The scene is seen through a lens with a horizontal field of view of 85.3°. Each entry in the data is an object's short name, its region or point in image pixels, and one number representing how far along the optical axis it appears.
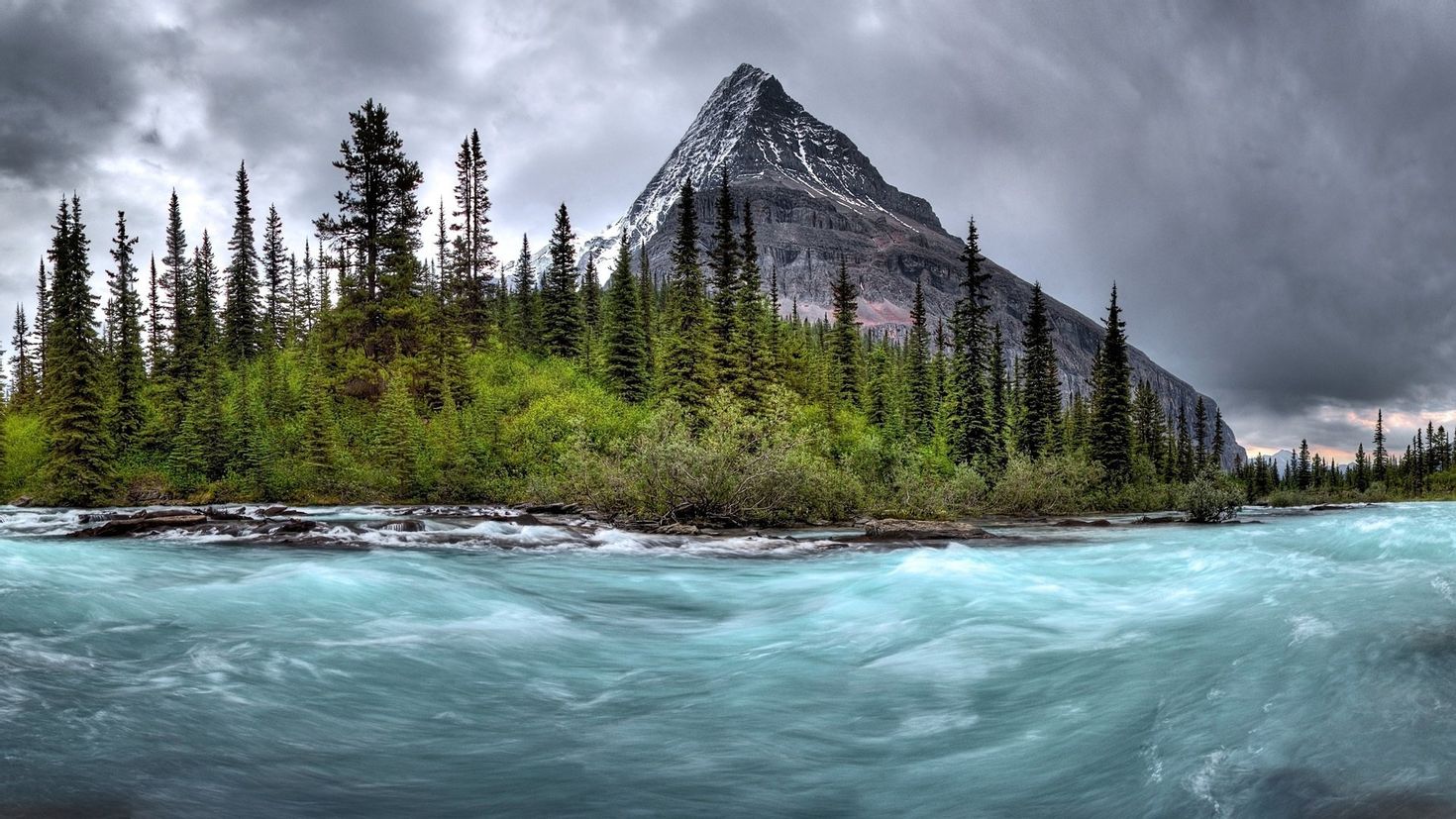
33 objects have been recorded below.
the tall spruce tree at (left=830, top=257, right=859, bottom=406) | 75.12
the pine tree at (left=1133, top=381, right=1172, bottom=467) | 90.04
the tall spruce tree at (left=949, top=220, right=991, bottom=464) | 59.38
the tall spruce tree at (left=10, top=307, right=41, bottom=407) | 72.56
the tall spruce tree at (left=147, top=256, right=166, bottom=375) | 71.56
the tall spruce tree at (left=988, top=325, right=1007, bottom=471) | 59.58
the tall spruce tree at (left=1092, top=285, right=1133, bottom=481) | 66.31
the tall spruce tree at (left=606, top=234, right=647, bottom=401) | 62.94
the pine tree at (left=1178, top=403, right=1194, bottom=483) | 92.00
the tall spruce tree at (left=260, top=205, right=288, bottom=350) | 85.81
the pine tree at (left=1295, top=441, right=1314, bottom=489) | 132.75
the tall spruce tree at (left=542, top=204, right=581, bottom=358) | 72.56
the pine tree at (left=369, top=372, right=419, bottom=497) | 47.34
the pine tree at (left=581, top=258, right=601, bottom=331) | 89.62
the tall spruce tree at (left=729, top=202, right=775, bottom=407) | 55.78
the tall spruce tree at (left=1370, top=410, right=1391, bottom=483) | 131.88
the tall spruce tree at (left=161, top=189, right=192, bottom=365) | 70.19
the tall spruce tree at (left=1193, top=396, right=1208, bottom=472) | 115.75
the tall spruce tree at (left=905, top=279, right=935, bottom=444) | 77.08
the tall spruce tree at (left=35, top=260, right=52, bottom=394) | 87.38
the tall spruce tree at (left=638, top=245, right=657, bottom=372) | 76.68
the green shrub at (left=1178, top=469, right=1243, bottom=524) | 40.44
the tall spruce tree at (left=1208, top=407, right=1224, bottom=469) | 117.49
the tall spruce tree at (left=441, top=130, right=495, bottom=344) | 74.50
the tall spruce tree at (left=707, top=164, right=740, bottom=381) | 55.88
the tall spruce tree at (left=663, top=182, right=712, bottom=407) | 54.06
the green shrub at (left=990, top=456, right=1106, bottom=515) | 49.81
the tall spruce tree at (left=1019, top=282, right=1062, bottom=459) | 65.73
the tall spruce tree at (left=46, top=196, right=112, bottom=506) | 44.41
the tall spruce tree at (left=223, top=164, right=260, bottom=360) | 76.62
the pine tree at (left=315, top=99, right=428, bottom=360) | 57.19
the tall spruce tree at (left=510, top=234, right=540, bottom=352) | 78.69
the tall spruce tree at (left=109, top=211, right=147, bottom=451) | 56.22
